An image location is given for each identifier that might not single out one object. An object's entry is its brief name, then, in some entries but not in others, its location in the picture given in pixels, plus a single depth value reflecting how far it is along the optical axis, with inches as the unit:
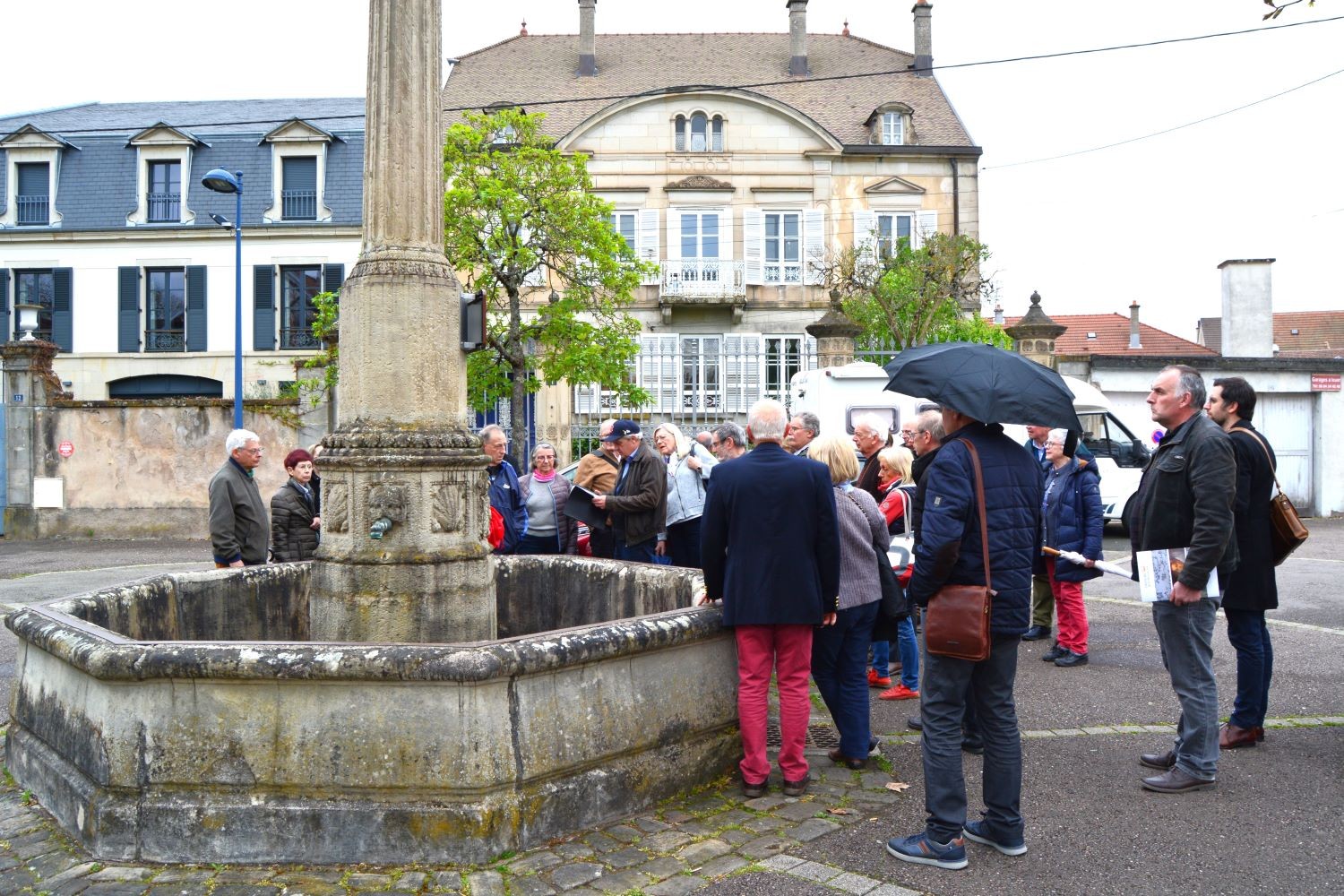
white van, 630.5
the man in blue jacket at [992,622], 166.2
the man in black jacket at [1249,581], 222.4
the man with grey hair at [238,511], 282.8
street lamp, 644.7
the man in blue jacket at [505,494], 318.0
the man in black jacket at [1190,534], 192.7
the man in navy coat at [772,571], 191.2
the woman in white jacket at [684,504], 325.7
